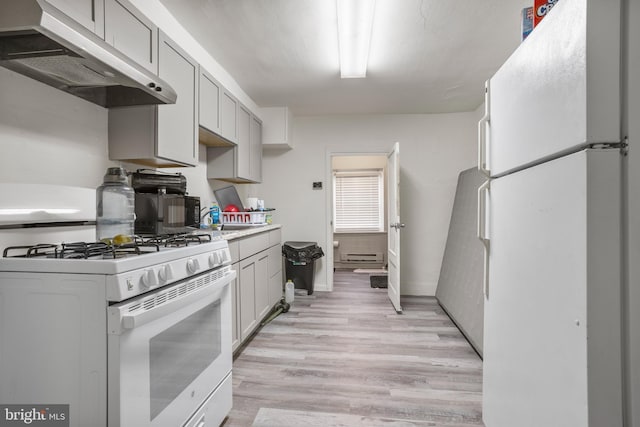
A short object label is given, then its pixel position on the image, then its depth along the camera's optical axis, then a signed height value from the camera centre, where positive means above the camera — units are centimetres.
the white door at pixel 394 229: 341 -21
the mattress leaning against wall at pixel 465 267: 259 -57
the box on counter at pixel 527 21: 127 +78
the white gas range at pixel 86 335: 95 -39
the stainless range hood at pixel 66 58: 99 +59
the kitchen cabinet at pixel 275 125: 393 +108
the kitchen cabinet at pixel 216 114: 234 +81
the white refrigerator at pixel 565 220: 75 -2
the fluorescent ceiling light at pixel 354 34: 190 +125
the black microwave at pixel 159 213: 186 -1
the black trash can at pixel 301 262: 393 -65
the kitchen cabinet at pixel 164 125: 176 +51
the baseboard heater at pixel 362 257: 579 -86
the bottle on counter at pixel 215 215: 279 -3
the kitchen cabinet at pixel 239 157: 304 +55
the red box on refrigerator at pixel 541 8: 114 +75
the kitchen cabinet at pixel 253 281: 229 -61
